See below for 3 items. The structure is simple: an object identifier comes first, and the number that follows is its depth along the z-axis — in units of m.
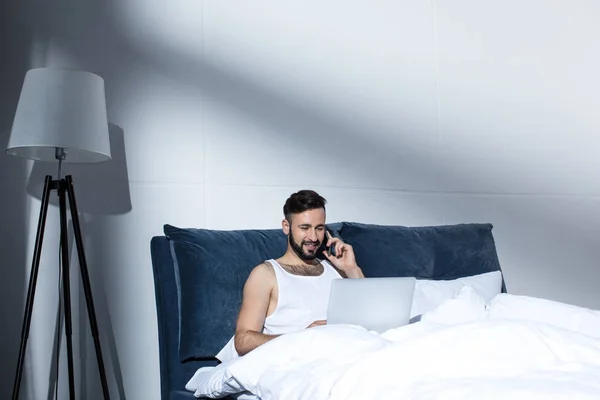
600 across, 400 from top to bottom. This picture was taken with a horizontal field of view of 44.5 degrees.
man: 2.86
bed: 1.92
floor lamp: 2.89
